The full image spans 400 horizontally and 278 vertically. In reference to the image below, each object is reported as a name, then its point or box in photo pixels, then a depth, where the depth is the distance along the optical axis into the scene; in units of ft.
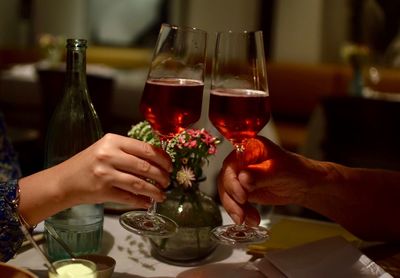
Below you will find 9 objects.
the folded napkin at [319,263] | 3.43
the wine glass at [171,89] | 3.21
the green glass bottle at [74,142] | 3.74
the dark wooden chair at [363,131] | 10.31
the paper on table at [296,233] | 4.06
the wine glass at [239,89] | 3.34
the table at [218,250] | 3.68
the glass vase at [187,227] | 3.84
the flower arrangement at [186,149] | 3.69
